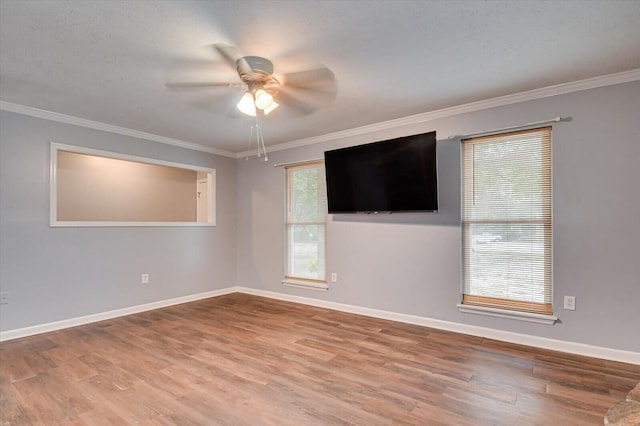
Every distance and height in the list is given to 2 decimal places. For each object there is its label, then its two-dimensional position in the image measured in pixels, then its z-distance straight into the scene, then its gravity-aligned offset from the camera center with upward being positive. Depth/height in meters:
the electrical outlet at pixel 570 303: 2.87 -0.77
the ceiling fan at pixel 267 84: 2.36 +1.11
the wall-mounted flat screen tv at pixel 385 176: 3.51 +0.45
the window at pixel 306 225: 4.60 -0.14
